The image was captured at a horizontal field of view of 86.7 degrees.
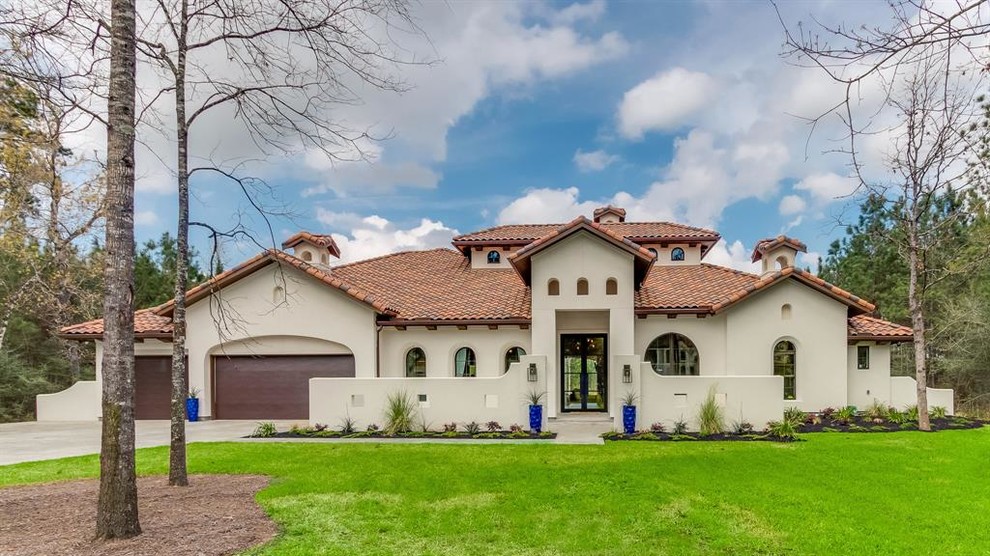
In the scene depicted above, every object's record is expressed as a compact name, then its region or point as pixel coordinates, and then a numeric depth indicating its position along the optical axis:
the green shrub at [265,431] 13.27
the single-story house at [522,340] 14.09
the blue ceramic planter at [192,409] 16.19
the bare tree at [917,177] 13.35
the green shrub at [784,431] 12.18
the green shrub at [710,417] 12.92
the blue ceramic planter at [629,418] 13.06
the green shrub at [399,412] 13.48
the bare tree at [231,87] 7.37
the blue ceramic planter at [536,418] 13.28
